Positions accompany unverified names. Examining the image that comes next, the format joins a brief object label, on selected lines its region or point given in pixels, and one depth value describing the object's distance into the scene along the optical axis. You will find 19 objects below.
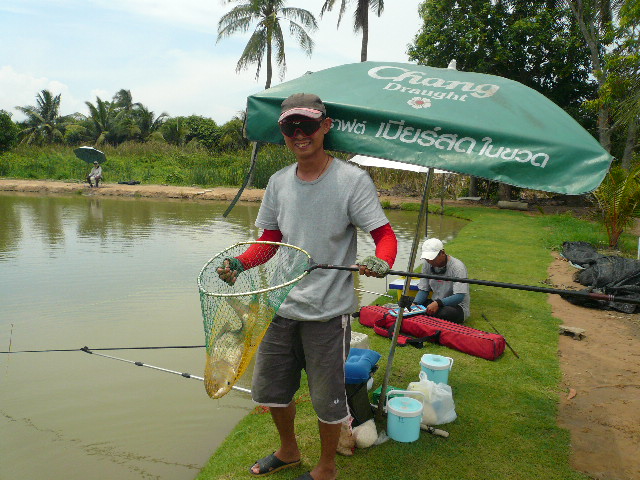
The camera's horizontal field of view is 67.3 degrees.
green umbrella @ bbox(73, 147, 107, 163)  25.45
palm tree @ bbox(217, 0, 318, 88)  26.11
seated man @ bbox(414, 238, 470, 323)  5.18
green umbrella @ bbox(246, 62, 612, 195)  2.24
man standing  2.29
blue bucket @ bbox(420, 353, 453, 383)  3.66
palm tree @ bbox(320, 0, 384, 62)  22.22
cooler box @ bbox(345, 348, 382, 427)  3.02
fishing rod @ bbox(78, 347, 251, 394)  3.40
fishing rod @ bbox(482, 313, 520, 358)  4.62
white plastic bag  3.26
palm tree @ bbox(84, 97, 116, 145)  39.57
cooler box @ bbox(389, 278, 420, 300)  6.39
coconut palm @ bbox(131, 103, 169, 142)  41.09
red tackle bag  4.56
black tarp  6.41
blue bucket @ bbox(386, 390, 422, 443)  2.99
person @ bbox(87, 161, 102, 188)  23.56
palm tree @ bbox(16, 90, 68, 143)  41.64
